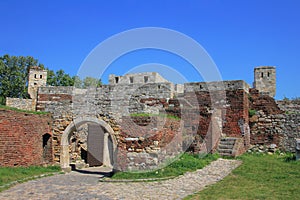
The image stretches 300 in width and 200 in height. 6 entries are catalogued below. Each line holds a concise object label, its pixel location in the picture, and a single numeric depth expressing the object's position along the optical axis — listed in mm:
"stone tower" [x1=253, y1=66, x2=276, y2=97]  20172
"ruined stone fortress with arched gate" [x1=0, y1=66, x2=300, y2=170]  11586
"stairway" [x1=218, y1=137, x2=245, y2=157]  13193
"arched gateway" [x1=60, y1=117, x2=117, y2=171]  13898
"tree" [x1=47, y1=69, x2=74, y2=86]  40344
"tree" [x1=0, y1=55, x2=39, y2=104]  38469
